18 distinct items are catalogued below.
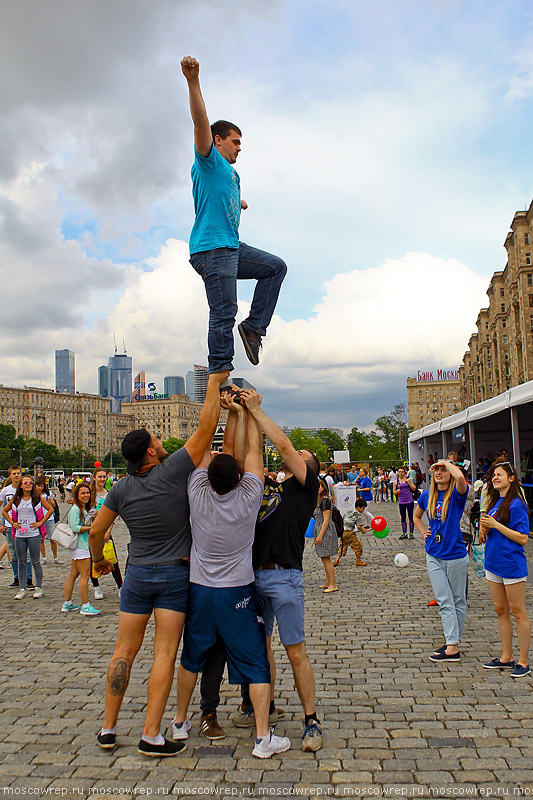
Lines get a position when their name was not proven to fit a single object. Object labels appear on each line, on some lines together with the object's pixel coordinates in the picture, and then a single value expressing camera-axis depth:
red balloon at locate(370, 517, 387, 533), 15.39
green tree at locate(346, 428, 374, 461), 97.40
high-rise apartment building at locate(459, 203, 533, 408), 70.19
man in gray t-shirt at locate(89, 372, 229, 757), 5.00
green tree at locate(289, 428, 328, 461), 117.66
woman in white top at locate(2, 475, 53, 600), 11.45
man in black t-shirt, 5.09
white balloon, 13.42
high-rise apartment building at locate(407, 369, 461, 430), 192.38
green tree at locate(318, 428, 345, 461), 130.30
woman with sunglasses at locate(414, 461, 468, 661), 7.25
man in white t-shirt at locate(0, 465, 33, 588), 12.35
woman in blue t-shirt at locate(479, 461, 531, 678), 6.63
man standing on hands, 4.75
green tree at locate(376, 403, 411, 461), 98.25
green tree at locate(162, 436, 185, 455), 133.50
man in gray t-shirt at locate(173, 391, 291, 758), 4.96
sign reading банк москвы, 169.88
